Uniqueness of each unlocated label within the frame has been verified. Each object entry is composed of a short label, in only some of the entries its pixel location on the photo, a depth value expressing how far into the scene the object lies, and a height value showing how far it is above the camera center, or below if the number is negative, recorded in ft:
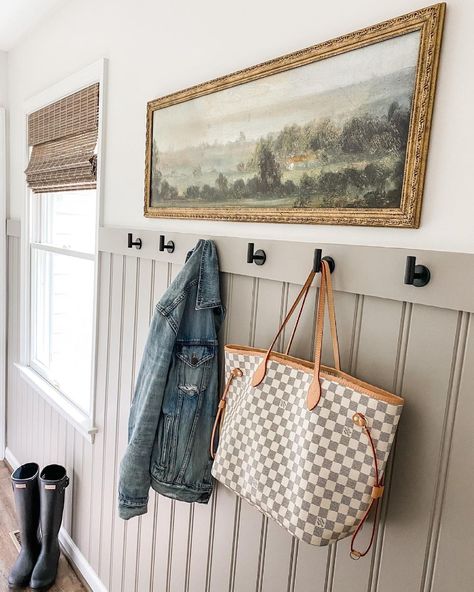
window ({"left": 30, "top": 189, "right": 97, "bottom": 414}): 7.31 -1.05
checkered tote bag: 2.85 -1.28
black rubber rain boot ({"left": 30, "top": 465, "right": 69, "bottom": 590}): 6.72 -4.36
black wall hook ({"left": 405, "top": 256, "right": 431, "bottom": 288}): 2.76 -0.12
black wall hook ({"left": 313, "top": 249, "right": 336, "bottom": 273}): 3.25 -0.11
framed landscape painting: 2.85 +0.83
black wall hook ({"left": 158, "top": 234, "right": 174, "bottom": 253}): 4.79 -0.11
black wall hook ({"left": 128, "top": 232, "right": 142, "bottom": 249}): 5.34 -0.11
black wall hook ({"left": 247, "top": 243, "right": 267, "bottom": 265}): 3.80 -0.12
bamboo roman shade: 6.39 +1.28
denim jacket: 4.19 -1.41
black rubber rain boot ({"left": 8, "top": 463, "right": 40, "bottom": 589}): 6.83 -4.37
